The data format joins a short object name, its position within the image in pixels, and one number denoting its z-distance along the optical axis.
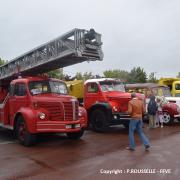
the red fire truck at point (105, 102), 8.18
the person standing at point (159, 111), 9.61
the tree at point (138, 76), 40.31
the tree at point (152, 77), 42.03
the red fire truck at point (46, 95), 6.30
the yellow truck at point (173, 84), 12.88
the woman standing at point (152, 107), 8.96
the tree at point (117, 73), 49.33
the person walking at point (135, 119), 5.94
